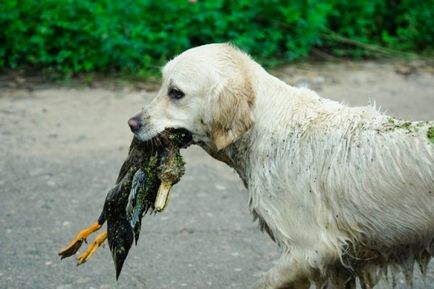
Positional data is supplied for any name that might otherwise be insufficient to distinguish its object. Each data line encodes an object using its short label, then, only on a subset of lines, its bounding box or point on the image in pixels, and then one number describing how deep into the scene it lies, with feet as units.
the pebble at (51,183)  41.59
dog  24.63
